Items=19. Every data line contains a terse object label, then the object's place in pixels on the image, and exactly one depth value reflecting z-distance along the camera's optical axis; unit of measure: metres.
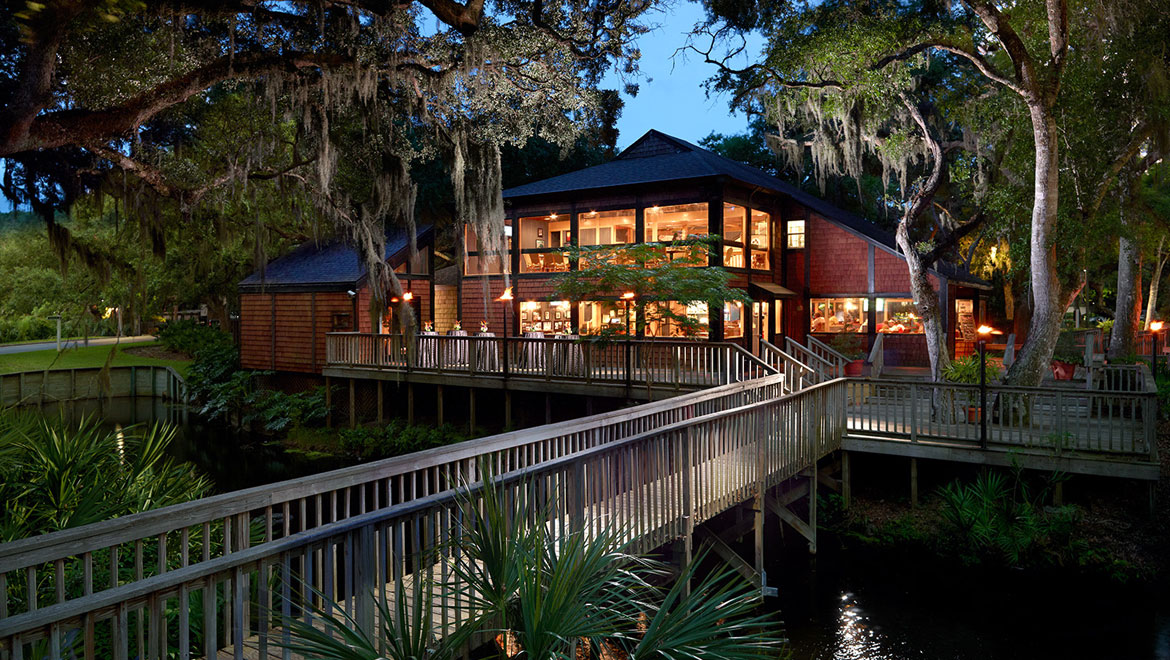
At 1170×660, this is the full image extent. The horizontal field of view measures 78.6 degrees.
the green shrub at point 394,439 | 17.05
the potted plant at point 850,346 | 20.17
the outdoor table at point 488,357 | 16.45
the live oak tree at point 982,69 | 11.86
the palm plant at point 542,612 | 2.86
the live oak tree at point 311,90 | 7.92
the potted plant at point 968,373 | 13.61
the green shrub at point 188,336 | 30.45
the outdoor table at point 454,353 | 17.20
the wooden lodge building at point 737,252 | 19.59
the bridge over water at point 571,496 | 2.96
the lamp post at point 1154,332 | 13.34
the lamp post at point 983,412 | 10.33
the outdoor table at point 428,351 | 17.48
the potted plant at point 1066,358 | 15.74
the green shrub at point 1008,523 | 9.75
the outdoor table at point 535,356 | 15.77
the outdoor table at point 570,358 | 15.20
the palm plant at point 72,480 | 5.51
